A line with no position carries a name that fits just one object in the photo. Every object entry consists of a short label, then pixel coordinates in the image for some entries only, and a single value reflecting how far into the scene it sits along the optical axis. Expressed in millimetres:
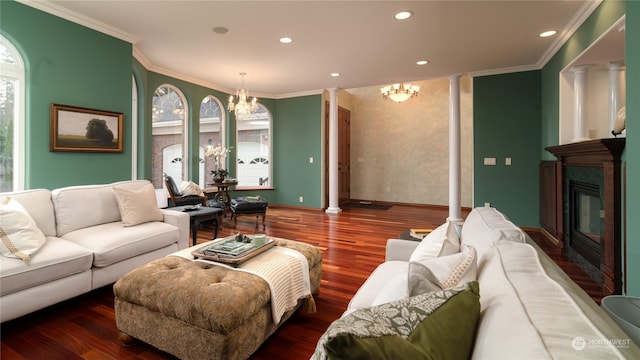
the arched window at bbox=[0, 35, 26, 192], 2938
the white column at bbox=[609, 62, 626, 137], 2947
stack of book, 2519
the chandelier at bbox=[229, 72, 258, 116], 5188
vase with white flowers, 5914
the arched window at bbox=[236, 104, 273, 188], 7152
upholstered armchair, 4914
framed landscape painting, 3203
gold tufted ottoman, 1518
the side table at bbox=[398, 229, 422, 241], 2479
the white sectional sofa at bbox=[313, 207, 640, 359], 527
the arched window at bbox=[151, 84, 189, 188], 5332
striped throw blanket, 1822
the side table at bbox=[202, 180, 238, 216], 5920
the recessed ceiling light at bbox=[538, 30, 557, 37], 3656
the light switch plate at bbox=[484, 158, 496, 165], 5227
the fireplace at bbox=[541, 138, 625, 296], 2463
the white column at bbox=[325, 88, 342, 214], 6543
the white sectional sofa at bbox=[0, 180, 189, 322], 1972
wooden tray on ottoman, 1966
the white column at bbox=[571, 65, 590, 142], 3479
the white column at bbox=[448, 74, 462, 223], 5426
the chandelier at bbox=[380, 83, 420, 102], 6535
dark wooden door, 7836
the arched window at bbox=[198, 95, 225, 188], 6305
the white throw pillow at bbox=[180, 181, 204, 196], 5172
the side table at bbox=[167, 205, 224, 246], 3670
